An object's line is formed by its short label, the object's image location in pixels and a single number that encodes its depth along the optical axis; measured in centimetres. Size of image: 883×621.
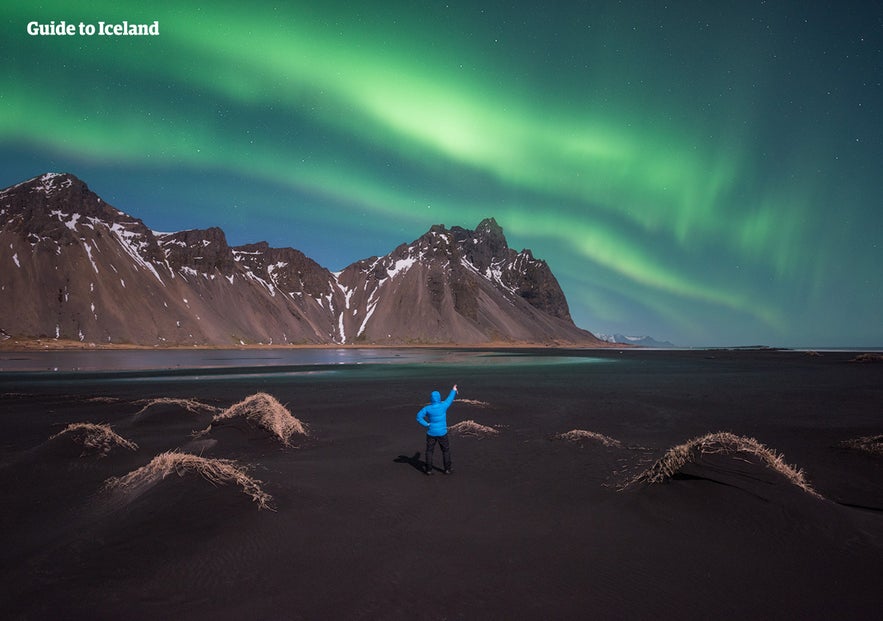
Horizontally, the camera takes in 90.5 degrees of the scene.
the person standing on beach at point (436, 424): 1064
